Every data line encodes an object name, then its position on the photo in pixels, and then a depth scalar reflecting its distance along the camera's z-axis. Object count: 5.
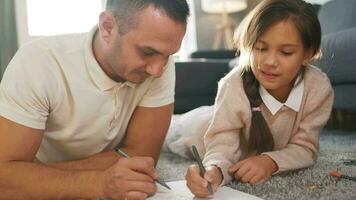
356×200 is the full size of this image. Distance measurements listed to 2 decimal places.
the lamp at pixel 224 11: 3.79
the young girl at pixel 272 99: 1.11
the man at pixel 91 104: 0.84
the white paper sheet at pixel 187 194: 0.88
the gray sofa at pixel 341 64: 1.65
